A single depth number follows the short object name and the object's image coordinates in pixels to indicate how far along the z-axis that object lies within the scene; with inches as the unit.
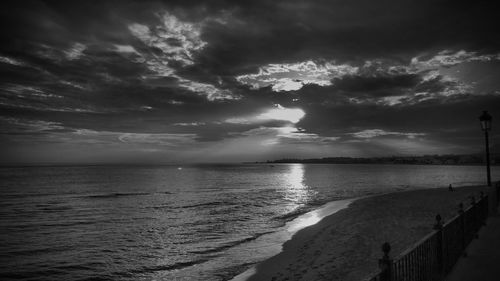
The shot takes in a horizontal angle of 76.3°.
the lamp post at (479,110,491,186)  684.7
